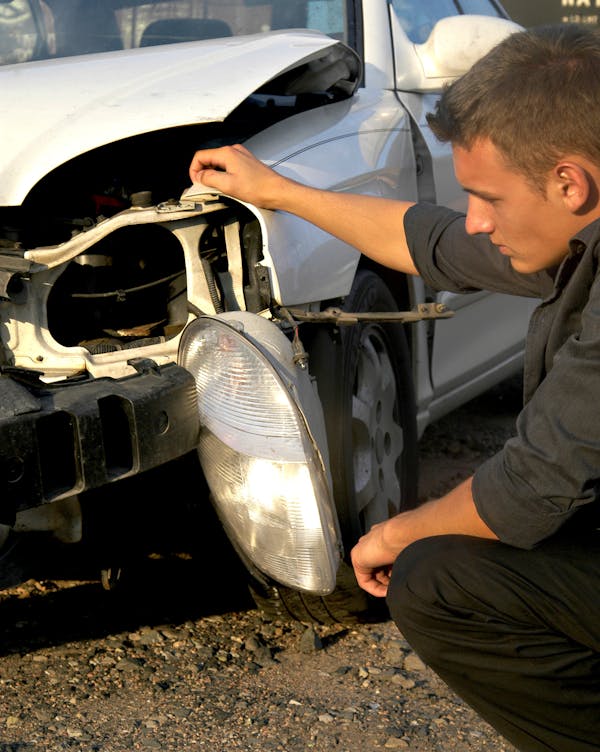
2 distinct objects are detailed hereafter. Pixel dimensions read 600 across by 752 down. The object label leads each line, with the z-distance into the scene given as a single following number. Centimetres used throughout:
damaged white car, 263
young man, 209
